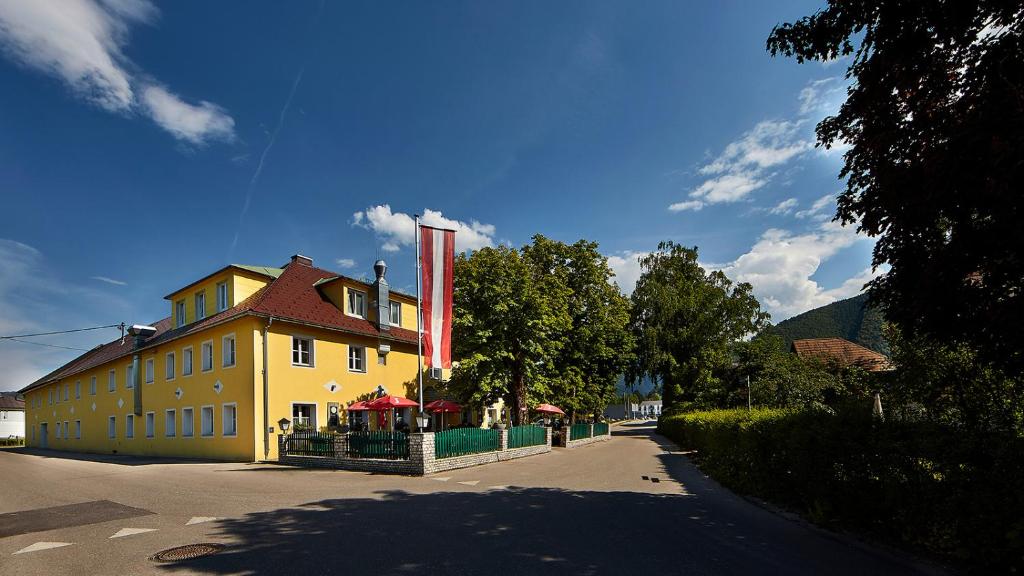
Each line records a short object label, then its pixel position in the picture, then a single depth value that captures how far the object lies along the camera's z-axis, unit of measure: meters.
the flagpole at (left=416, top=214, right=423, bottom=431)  18.67
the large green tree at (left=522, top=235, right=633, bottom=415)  32.50
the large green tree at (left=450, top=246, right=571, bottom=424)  25.03
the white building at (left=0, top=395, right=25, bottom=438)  65.62
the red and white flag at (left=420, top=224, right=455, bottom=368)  18.95
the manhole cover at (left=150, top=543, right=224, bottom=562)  7.21
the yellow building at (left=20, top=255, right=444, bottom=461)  21.28
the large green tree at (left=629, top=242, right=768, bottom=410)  41.09
